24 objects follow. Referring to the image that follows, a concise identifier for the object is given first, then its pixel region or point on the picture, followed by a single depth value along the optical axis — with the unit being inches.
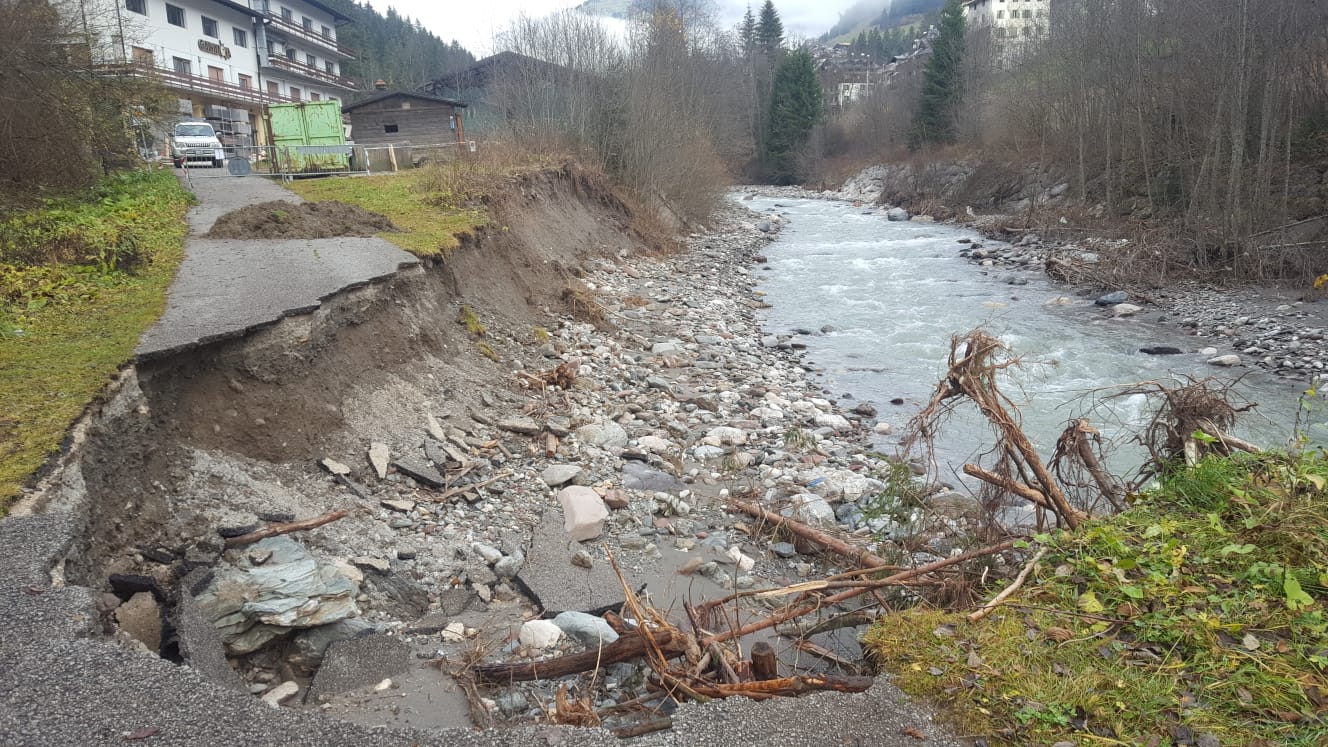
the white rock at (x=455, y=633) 158.2
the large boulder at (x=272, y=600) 146.3
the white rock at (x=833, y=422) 334.6
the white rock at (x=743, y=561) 201.4
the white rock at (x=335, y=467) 212.7
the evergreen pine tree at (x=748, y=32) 2631.6
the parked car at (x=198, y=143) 890.7
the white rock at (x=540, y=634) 155.6
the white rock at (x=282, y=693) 137.8
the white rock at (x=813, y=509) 231.1
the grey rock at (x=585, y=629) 155.9
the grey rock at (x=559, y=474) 239.6
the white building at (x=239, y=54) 1268.5
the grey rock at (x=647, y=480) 250.5
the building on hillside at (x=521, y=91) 826.2
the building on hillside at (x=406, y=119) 1064.8
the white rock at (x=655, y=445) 282.2
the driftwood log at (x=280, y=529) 169.6
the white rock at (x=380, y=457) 221.5
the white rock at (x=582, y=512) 208.1
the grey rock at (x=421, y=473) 224.7
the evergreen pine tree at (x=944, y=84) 1569.9
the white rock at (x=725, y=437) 296.8
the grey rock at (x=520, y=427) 275.0
